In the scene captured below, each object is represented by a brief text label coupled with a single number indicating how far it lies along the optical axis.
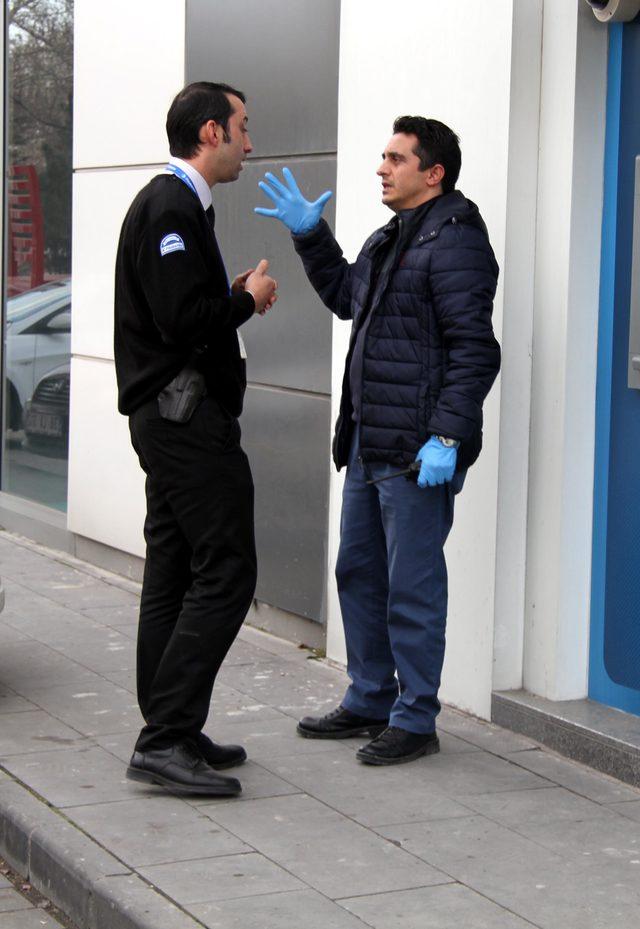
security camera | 9.41
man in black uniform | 8.62
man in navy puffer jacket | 9.06
